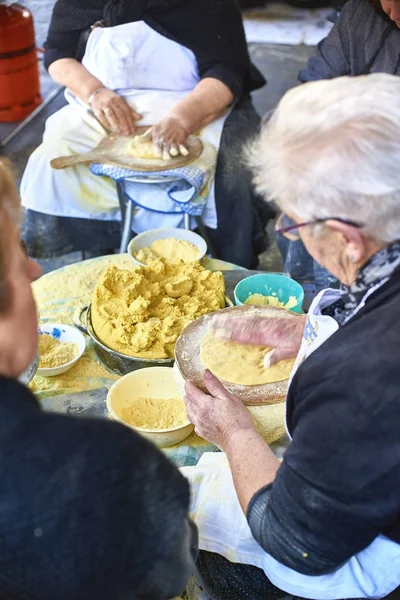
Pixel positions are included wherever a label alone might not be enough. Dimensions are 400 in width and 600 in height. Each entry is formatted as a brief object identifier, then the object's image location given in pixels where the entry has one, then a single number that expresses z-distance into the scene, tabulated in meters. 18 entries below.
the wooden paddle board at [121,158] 2.70
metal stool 2.93
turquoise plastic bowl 2.12
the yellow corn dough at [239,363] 1.62
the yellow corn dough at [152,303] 1.83
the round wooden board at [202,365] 1.58
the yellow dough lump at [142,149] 2.77
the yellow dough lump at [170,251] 2.32
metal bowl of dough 1.82
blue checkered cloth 2.77
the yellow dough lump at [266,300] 2.10
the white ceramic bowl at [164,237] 2.35
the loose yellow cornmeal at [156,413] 1.66
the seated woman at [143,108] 2.98
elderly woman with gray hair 1.11
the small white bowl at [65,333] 1.97
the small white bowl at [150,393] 1.60
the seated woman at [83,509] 0.83
